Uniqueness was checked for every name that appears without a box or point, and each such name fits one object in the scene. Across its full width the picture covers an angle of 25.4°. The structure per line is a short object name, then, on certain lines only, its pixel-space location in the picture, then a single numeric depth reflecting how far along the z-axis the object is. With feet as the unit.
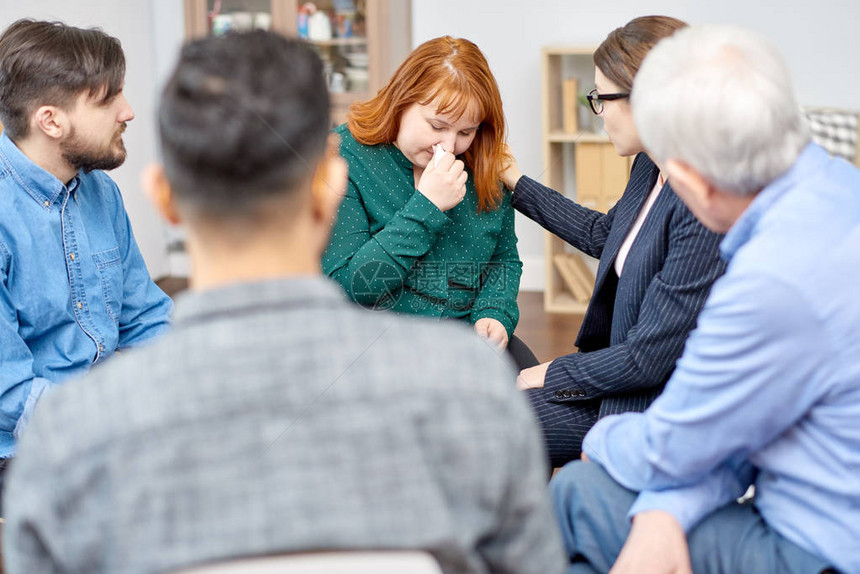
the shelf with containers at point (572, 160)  19.10
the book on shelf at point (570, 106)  19.40
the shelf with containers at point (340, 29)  21.01
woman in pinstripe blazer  10.58
